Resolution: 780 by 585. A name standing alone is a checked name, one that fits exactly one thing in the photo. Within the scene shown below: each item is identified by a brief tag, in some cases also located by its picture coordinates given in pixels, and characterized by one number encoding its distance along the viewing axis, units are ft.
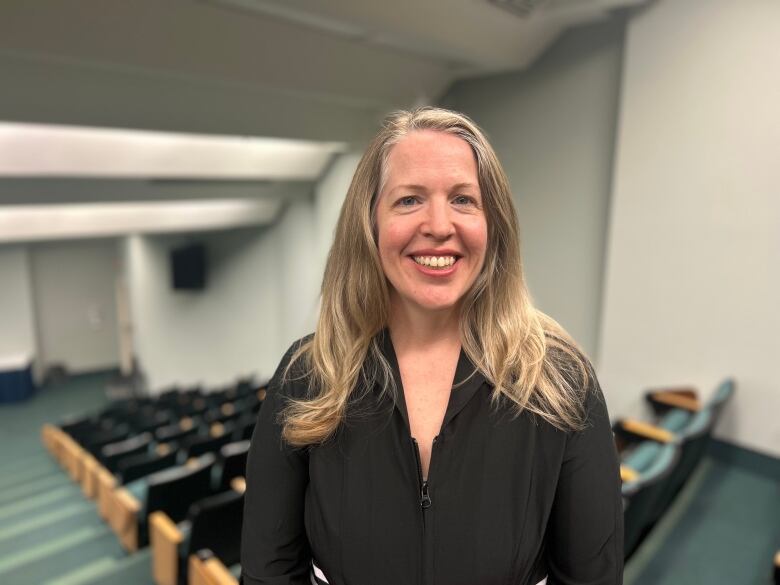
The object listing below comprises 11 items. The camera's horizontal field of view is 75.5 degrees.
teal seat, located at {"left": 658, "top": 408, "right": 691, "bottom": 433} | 10.61
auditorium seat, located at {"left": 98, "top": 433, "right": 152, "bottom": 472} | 14.47
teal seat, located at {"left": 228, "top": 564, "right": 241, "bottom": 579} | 8.51
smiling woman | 2.76
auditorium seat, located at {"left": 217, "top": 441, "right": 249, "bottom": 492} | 10.77
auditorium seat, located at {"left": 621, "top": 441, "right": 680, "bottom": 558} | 6.34
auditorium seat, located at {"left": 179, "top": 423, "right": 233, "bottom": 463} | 13.46
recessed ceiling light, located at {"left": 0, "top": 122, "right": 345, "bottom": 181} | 15.15
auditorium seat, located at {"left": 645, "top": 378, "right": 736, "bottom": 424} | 10.44
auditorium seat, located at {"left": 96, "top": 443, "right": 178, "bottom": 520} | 11.92
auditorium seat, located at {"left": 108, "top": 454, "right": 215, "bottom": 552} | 9.96
